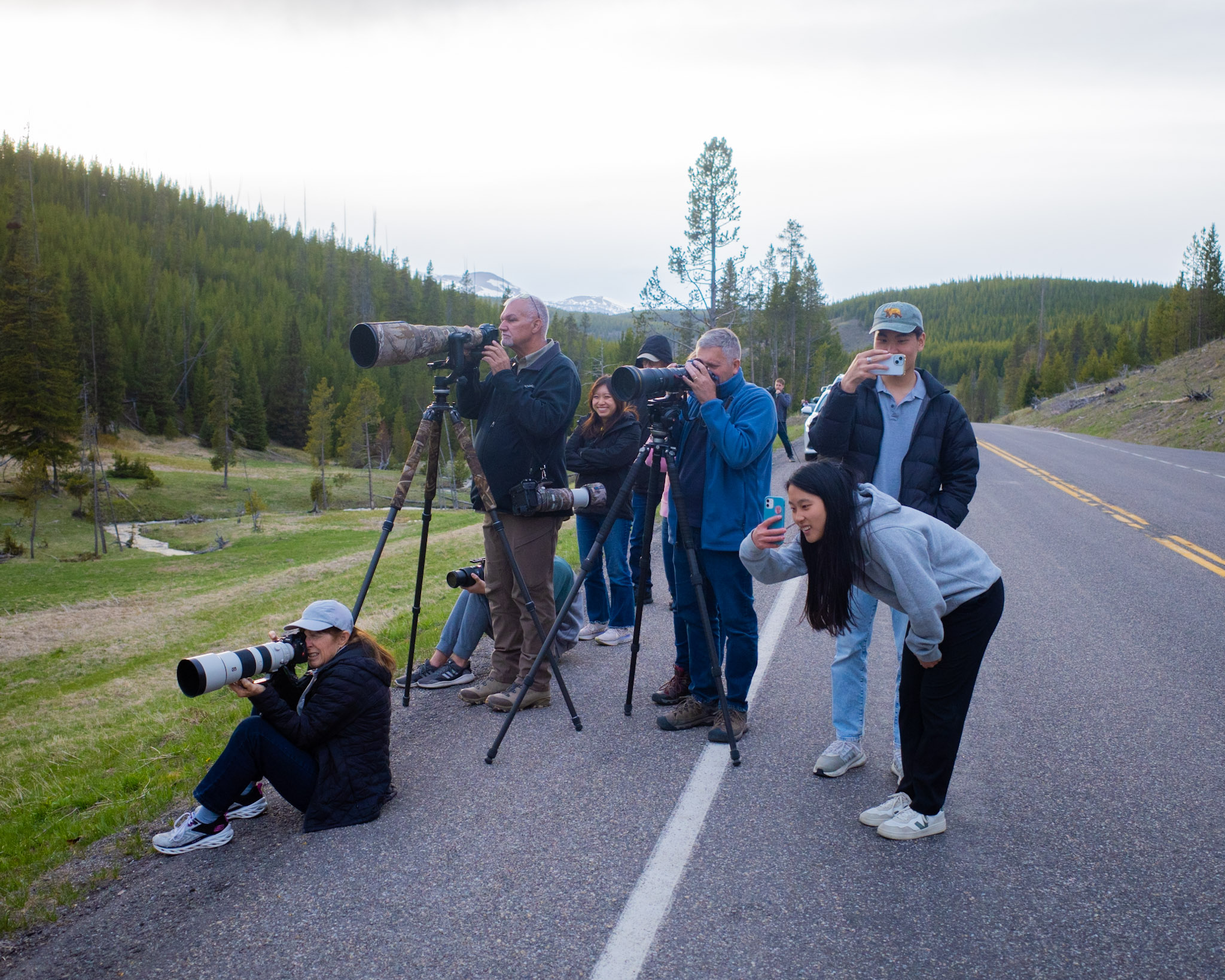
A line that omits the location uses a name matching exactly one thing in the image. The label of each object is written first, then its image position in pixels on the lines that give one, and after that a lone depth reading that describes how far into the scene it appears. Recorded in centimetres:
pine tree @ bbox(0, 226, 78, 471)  4784
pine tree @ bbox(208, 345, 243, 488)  7312
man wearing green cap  383
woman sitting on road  344
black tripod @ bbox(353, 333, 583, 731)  447
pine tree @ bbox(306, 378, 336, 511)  6812
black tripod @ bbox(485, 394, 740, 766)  409
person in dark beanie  564
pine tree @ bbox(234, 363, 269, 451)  8644
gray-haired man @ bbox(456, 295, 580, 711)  473
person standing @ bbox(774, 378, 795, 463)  1847
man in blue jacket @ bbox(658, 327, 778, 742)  421
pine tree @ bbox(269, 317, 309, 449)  9944
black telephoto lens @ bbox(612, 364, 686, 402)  388
